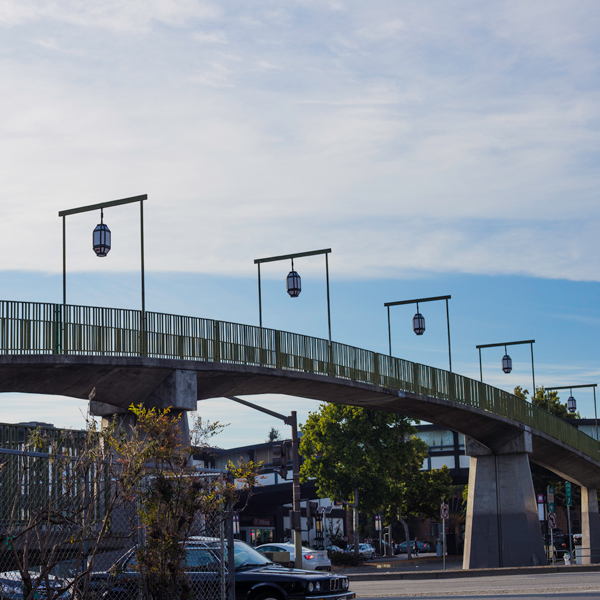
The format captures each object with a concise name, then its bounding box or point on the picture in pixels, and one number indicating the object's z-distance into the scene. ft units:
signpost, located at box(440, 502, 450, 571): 102.68
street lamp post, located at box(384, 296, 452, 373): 109.19
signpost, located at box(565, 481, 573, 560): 144.87
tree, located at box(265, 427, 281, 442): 515.46
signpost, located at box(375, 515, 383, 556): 235.93
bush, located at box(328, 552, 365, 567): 139.03
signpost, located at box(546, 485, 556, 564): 120.47
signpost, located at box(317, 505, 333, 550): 207.10
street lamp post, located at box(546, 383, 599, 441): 175.94
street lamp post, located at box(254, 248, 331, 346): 84.84
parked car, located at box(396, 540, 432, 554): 261.71
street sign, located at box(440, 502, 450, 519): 102.83
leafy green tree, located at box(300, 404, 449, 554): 150.00
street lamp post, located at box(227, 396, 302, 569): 81.35
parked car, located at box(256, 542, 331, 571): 95.04
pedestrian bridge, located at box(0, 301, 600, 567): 60.90
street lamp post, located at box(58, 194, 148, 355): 64.90
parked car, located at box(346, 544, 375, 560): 206.08
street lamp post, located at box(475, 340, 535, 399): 142.31
